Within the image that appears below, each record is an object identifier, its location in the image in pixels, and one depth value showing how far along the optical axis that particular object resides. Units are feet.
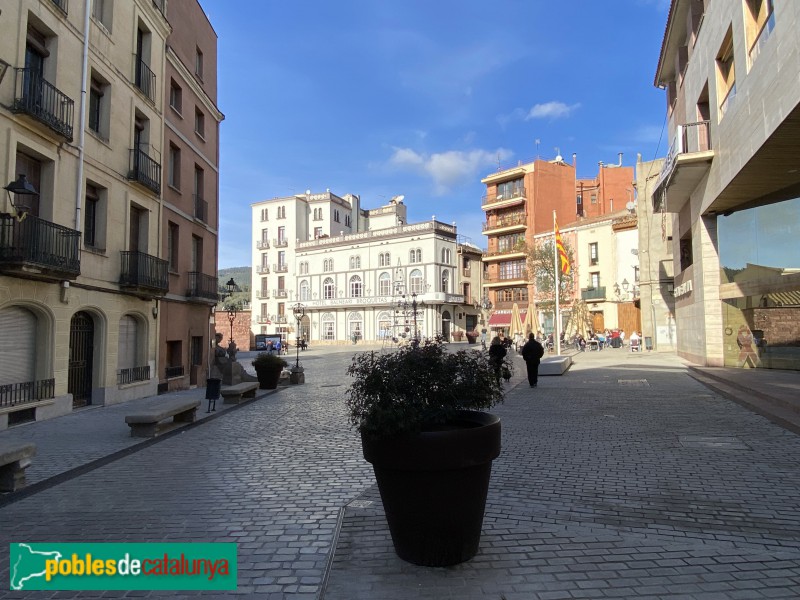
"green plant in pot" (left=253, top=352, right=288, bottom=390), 55.31
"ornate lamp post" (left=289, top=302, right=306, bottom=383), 60.90
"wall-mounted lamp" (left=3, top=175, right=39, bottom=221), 29.32
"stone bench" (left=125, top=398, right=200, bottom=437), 27.96
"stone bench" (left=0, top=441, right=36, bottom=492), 18.13
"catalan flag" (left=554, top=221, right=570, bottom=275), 92.72
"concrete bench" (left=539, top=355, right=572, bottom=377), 59.94
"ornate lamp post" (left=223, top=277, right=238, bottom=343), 70.89
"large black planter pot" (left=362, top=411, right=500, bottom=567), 11.11
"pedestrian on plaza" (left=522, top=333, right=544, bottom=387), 48.69
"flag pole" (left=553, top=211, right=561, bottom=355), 91.35
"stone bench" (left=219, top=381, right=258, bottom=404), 43.01
